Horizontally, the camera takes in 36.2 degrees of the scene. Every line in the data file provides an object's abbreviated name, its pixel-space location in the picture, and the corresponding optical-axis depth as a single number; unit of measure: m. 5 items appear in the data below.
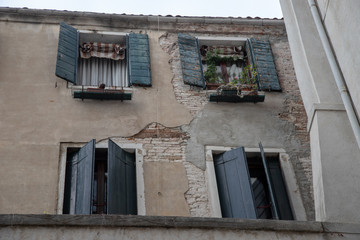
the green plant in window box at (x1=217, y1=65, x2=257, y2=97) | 10.02
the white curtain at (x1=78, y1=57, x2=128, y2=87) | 10.47
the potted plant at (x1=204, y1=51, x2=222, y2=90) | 10.48
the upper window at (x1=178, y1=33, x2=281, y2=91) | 10.51
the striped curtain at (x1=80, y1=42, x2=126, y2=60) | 10.72
